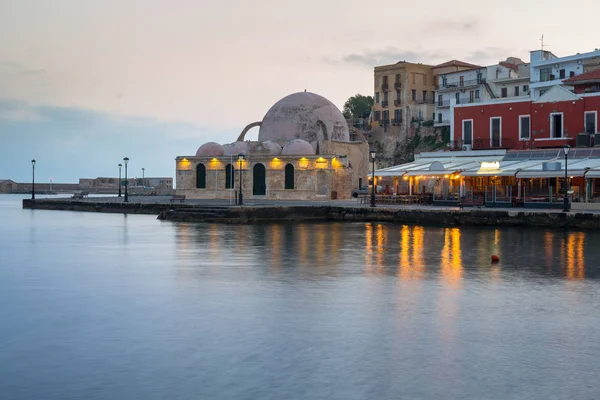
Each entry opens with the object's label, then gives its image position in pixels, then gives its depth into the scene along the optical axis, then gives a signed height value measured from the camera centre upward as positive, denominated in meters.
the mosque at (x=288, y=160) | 53.25 +2.57
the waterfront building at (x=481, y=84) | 71.25 +11.11
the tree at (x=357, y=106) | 98.19 +12.10
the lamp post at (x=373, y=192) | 37.34 +0.08
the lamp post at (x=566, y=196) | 31.50 -0.12
